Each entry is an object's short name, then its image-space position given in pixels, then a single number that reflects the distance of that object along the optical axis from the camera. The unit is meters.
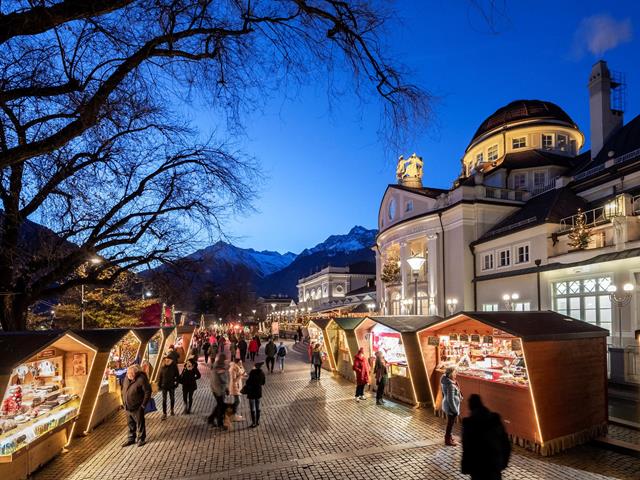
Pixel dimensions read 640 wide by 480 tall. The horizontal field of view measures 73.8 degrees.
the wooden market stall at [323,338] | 22.34
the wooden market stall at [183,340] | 26.12
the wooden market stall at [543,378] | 8.77
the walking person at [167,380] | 12.62
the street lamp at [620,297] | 17.25
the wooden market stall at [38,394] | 7.04
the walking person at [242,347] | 25.92
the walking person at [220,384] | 11.29
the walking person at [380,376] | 13.96
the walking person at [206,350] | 27.24
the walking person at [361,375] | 14.74
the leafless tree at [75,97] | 3.75
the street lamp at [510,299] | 25.17
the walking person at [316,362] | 19.77
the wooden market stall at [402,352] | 13.30
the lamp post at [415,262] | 16.50
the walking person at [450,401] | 9.34
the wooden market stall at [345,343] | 19.38
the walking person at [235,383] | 11.82
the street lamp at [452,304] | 31.98
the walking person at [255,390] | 11.24
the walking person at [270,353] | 22.39
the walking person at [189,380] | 12.88
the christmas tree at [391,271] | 40.00
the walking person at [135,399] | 9.69
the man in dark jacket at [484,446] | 5.55
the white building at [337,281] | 89.88
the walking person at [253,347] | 26.35
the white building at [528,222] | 19.22
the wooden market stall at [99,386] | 10.61
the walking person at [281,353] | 23.69
